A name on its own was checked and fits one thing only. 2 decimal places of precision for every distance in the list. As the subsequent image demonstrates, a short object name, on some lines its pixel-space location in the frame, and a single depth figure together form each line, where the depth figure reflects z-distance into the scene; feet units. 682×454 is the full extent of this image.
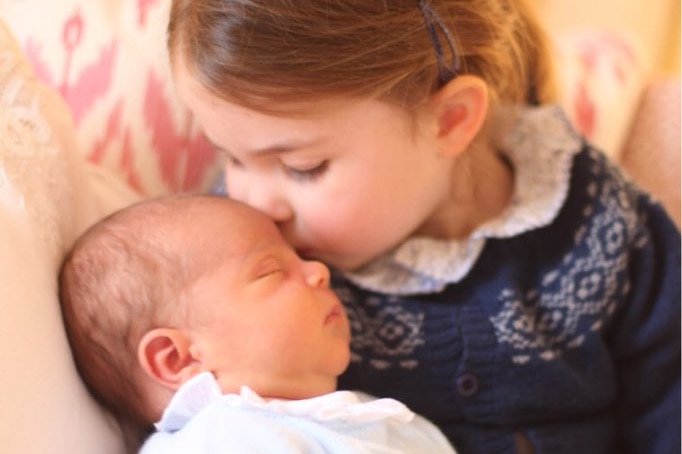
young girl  2.82
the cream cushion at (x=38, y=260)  2.35
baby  2.67
